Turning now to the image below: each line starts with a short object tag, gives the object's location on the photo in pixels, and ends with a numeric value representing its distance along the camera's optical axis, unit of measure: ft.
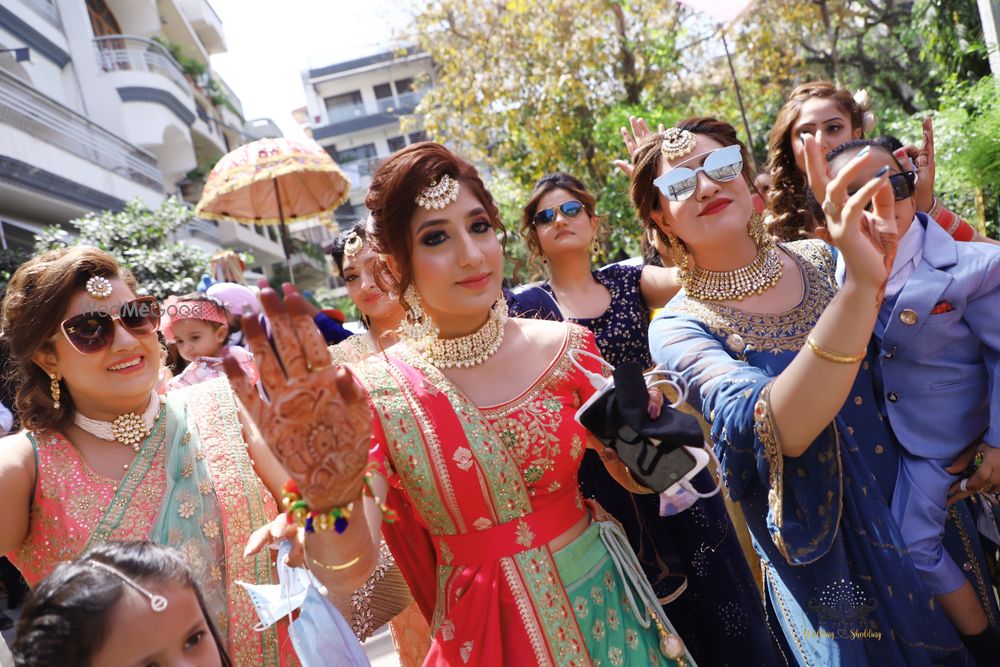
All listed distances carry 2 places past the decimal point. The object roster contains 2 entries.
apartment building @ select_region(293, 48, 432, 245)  128.47
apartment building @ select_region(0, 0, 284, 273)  42.52
